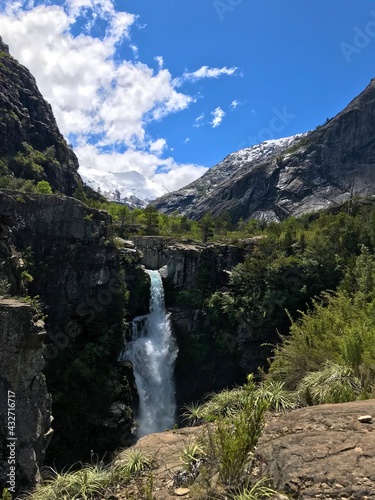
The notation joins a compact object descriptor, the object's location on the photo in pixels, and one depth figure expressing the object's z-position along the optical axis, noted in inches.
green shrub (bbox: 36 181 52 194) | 1955.8
